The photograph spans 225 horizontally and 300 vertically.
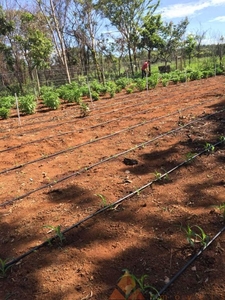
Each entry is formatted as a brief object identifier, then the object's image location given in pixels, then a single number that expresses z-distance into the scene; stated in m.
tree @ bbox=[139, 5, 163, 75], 22.91
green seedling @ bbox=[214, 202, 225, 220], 2.63
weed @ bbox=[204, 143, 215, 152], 4.15
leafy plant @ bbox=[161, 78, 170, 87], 13.80
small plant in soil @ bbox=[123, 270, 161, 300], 1.79
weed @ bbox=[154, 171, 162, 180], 3.45
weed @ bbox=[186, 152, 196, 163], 3.87
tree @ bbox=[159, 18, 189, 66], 24.83
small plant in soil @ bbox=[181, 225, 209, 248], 2.21
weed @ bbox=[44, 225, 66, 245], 2.42
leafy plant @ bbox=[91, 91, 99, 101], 11.11
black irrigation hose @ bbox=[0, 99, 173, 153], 5.41
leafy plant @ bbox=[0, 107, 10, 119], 8.61
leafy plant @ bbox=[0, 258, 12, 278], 2.15
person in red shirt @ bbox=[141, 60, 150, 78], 15.50
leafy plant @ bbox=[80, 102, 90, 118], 7.66
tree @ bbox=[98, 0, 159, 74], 21.98
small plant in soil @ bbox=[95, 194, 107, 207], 2.91
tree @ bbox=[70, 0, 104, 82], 20.23
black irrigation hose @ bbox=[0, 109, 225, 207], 3.34
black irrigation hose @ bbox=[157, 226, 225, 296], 1.87
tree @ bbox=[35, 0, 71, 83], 16.91
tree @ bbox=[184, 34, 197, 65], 23.81
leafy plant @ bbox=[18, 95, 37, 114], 9.05
